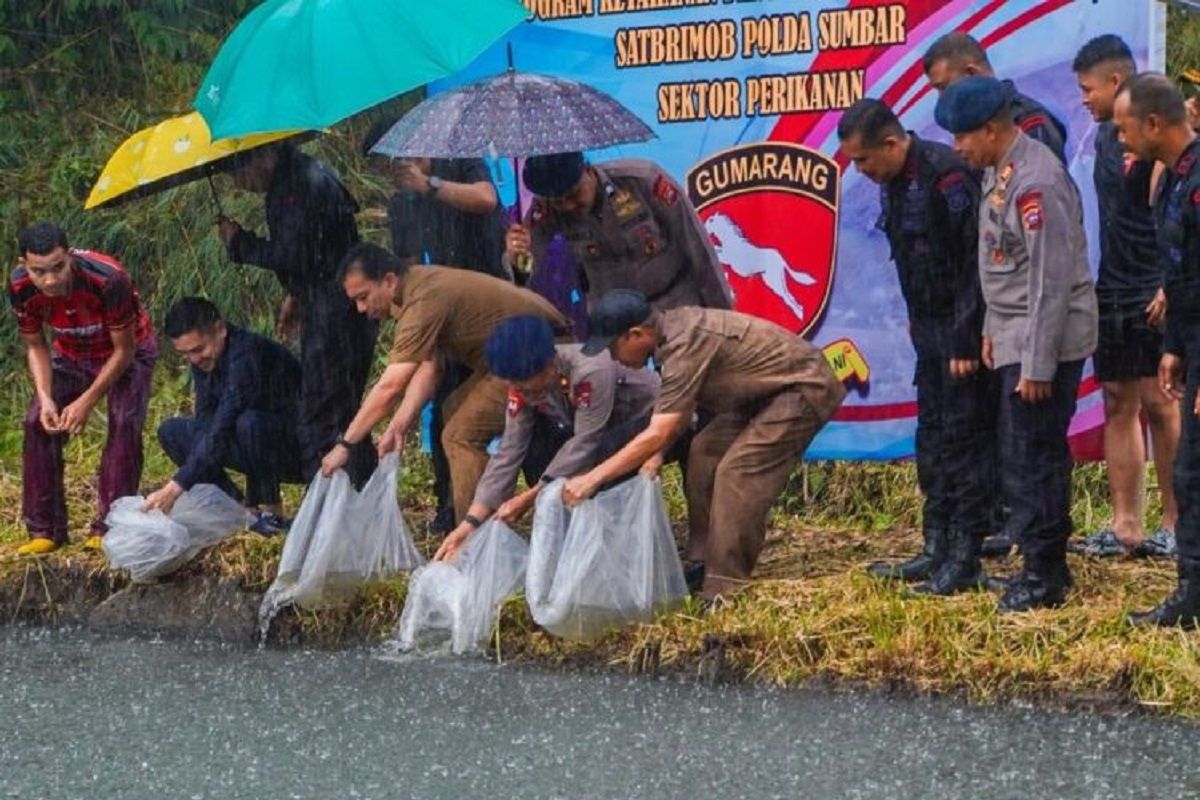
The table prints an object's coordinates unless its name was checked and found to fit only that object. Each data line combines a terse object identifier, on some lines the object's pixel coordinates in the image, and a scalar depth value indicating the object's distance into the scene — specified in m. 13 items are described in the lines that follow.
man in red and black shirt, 18.56
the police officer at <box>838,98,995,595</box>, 15.59
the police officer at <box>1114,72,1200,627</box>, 14.18
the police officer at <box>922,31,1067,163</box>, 15.93
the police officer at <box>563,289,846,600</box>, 15.60
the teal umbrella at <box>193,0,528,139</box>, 16.48
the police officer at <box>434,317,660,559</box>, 15.59
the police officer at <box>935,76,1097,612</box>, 14.67
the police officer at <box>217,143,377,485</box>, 18.17
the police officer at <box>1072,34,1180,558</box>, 16.11
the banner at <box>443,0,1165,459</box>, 18.23
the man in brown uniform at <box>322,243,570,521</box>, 16.78
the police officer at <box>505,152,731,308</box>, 16.81
